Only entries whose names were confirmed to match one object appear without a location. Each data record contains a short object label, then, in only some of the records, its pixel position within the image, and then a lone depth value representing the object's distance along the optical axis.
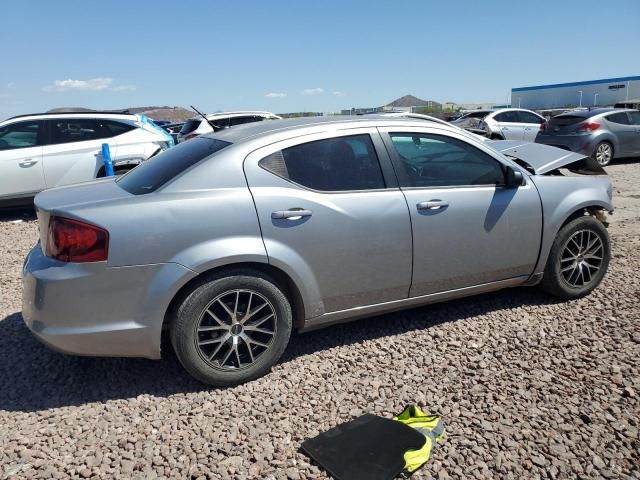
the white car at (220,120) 13.14
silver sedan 2.99
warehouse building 54.53
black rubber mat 2.48
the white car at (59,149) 8.34
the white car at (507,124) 16.16
